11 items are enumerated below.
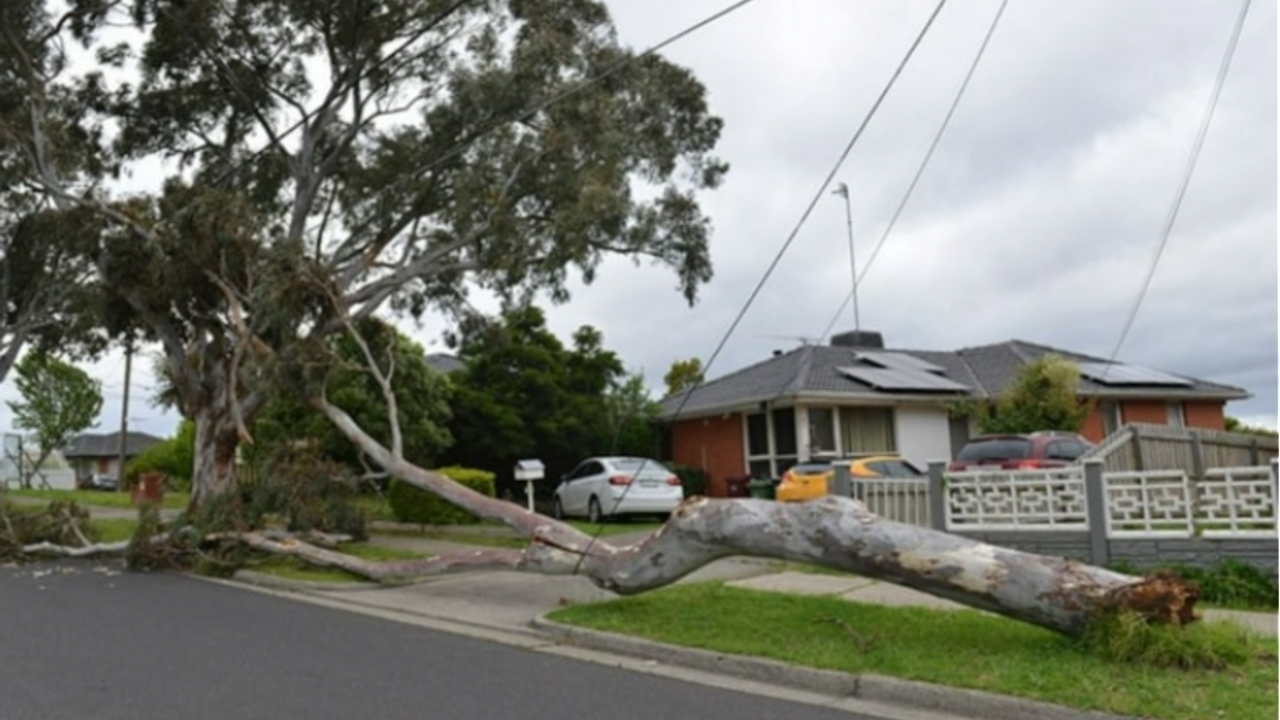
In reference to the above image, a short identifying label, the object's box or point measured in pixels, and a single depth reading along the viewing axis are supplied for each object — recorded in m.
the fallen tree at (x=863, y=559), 7.11
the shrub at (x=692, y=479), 25.06
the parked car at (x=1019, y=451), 16.86
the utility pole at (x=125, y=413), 46.14
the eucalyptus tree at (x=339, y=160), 18.06
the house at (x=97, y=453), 76.19
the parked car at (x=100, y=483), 56.61
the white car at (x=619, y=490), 19.70
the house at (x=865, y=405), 24.00
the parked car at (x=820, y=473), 16.86
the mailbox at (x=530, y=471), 17.67
